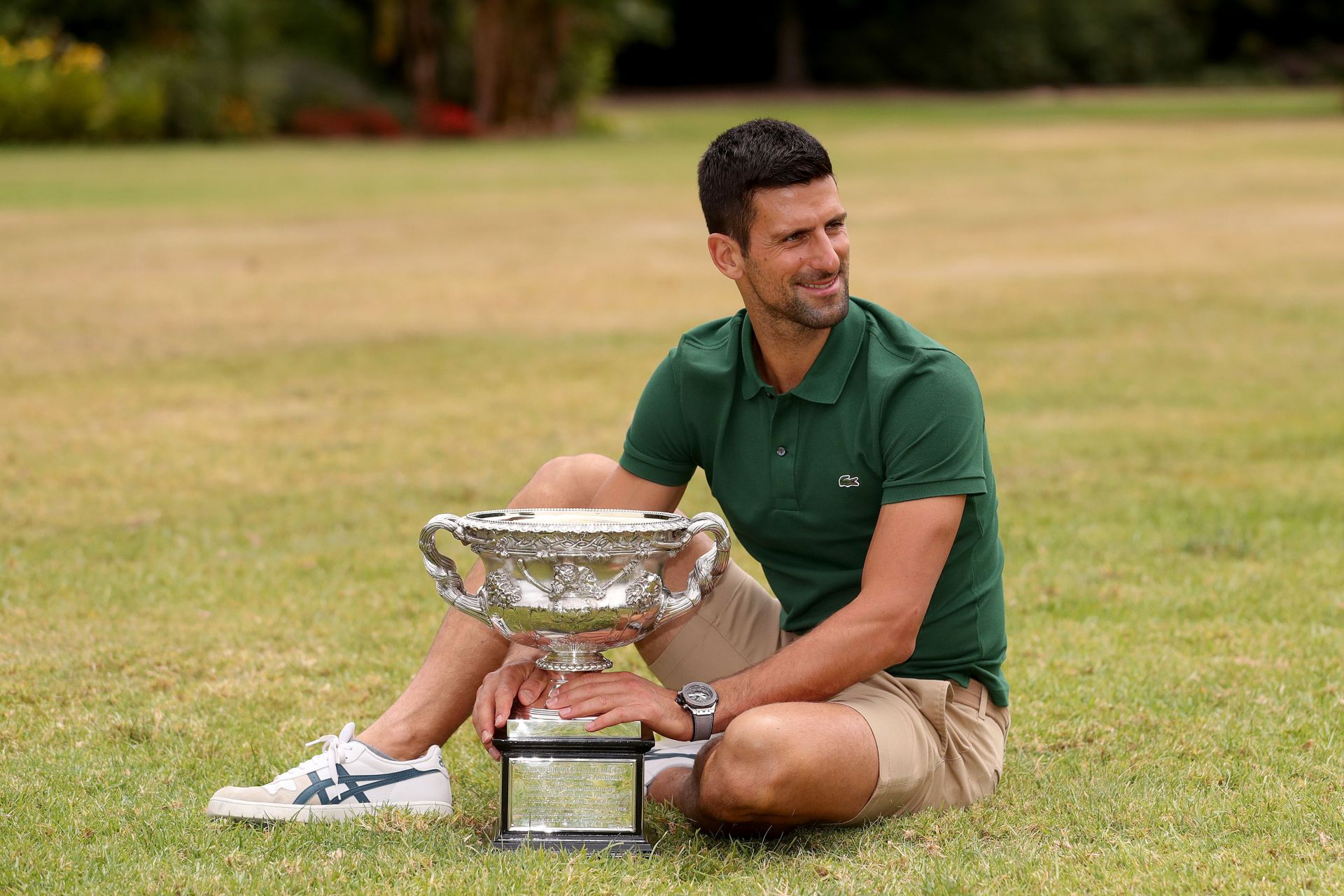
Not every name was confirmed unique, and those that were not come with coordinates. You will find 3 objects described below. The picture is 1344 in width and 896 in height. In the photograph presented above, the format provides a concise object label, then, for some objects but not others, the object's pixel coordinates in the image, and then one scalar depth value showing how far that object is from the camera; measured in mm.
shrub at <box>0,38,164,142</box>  63406
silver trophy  6883
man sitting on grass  7129
